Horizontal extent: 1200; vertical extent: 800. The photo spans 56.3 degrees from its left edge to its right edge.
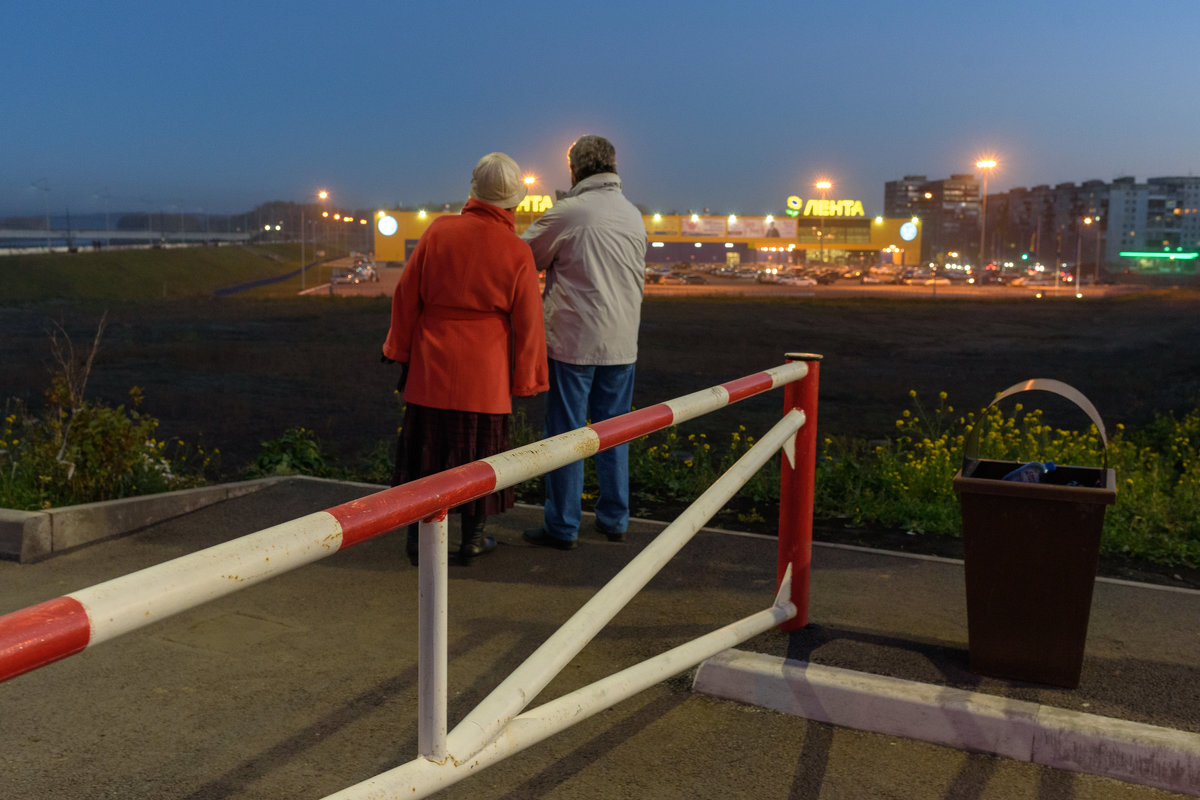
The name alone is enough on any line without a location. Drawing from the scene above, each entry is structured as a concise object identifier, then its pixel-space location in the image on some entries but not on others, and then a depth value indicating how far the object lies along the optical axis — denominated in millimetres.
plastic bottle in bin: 3803
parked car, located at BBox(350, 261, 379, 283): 71750
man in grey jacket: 5523
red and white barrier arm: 1279
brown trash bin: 3545
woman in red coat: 5008
